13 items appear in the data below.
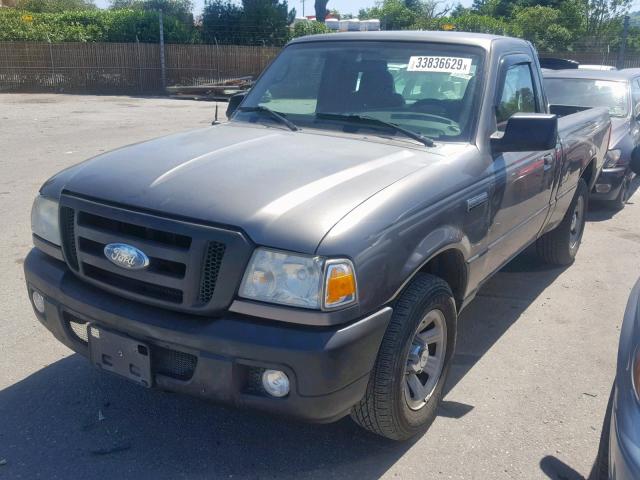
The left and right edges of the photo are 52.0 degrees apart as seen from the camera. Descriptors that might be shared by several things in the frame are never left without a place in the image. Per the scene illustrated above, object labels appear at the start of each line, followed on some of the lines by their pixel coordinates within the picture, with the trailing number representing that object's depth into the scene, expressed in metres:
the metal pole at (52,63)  24.69
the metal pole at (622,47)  18.86
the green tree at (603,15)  32.31
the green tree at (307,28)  30.93
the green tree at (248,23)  28.39
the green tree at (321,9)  59.81
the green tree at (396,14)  38.48
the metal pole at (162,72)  25.30
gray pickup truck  2.50
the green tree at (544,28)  26.36
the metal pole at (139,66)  25.41
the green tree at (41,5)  40.59
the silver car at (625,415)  2.02
